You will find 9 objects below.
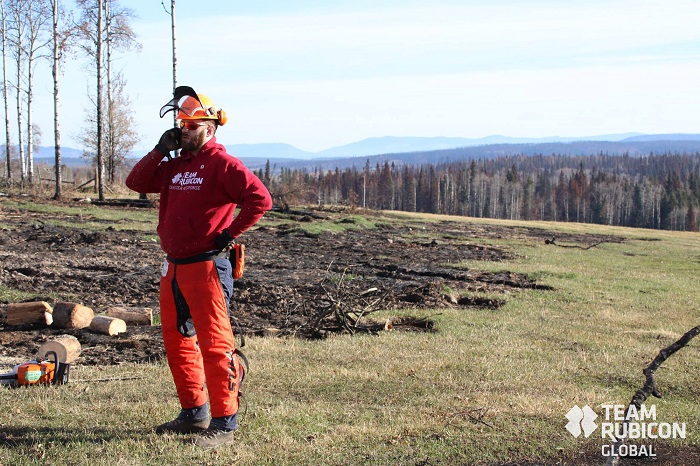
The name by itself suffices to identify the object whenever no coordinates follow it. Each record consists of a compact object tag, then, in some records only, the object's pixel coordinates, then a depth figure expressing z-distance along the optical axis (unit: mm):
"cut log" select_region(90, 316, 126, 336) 9844
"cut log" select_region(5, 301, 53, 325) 9914
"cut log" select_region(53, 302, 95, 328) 9891
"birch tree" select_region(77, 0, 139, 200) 30609
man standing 5375
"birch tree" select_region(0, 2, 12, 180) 38406
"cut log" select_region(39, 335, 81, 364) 7805
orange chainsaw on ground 6969
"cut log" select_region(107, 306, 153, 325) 10633
